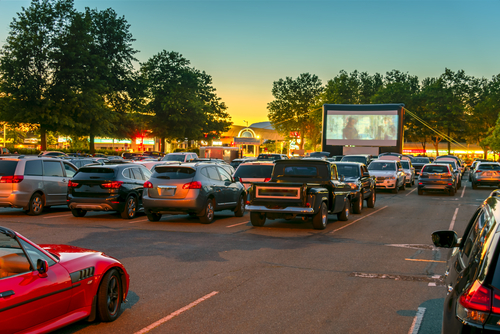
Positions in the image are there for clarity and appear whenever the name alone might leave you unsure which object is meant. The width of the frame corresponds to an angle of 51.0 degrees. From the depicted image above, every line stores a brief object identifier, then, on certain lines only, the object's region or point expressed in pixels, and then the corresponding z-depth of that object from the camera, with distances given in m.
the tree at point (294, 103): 109.44
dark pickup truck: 13.18
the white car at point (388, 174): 29.05
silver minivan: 15.52
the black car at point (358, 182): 17.94
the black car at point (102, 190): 15.20
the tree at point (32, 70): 44.97
